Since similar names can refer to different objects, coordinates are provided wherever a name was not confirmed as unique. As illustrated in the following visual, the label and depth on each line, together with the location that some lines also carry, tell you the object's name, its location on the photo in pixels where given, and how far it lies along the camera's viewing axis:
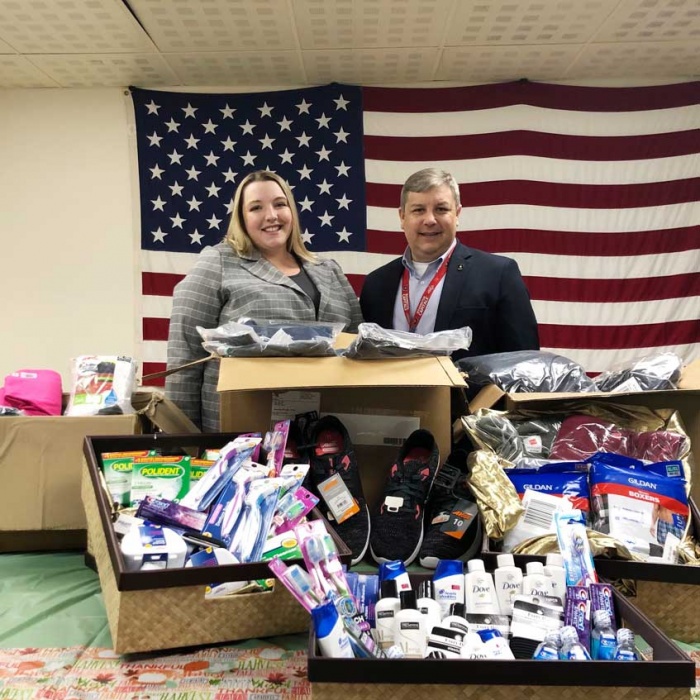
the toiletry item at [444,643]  0.75
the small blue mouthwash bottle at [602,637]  0.77
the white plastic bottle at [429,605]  0.81
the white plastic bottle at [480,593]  0.87
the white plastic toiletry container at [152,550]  0.91
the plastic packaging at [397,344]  1.31
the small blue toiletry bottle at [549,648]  0.74
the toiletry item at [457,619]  0.81
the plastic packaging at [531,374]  1.39
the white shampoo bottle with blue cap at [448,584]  0.88
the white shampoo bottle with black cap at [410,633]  0.76
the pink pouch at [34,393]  1.51
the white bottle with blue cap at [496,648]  0.74
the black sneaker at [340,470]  1.21
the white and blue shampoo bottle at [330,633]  0.71
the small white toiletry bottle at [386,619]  0.81
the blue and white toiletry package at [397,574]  0.88
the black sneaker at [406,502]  1.22
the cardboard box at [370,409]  1.41
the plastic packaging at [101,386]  1.48
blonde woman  1.74
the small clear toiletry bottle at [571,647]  0.74
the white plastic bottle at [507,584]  0.88
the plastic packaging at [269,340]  1.32
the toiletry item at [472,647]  0.74
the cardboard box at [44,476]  1.38
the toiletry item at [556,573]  0.87
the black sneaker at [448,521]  1.20
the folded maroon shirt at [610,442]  1.25
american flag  3.12
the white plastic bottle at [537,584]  0.87
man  1.89
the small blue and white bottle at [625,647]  0.74
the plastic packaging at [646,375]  1.34
